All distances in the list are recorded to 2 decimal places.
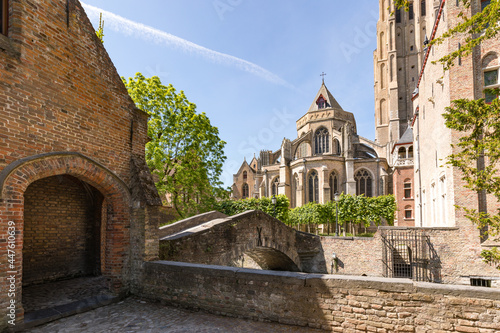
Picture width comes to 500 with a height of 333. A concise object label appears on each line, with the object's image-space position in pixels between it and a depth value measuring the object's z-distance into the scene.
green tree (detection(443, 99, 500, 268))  6.85
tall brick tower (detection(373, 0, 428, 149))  48.12
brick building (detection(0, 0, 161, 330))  5.32
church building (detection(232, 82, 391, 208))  38.38
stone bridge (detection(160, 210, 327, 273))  9.42
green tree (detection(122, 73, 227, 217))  17.06
